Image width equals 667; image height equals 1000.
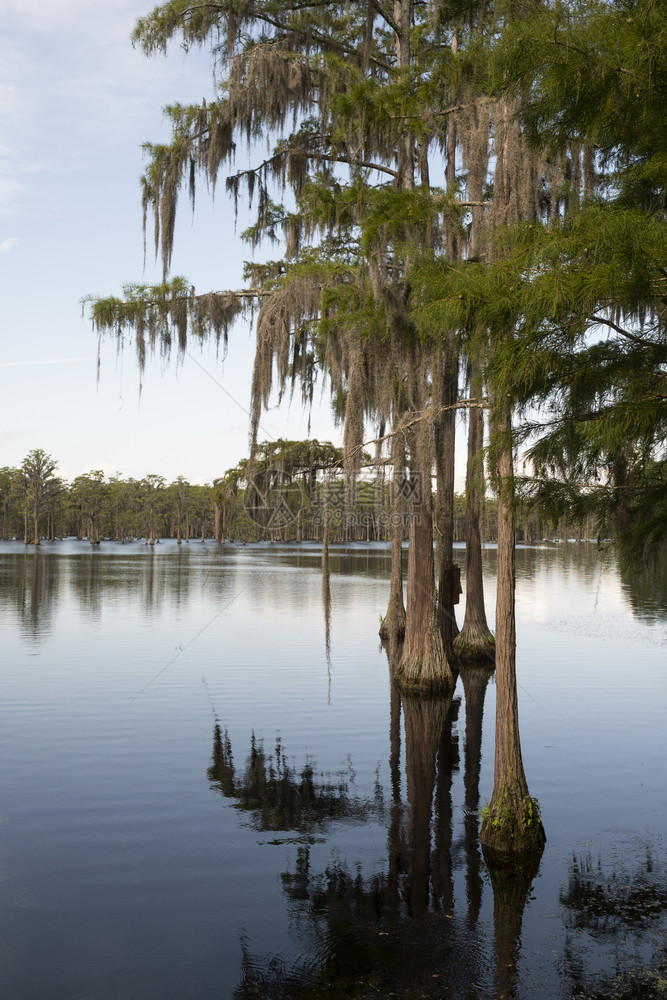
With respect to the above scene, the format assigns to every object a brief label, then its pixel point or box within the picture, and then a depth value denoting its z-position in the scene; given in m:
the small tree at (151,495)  137.00
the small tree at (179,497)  148.12
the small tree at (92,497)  133.88
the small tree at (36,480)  117.69
